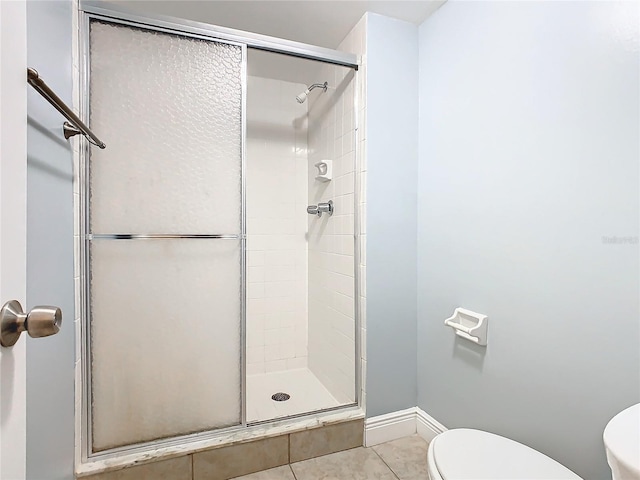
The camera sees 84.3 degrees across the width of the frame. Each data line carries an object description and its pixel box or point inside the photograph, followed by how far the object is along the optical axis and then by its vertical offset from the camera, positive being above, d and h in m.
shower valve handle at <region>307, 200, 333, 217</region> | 2.32 +0.18
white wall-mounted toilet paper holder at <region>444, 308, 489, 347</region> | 1.56 -0.42
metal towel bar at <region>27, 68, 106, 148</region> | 0.91 +0.39
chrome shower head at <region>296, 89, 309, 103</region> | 2.40 +0.93
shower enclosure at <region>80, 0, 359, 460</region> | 1.50 +0.01
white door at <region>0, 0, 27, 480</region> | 0.48 +0.03
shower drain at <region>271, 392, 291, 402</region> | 2.28 -1.06
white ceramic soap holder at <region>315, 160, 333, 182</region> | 2.32 +0.43
